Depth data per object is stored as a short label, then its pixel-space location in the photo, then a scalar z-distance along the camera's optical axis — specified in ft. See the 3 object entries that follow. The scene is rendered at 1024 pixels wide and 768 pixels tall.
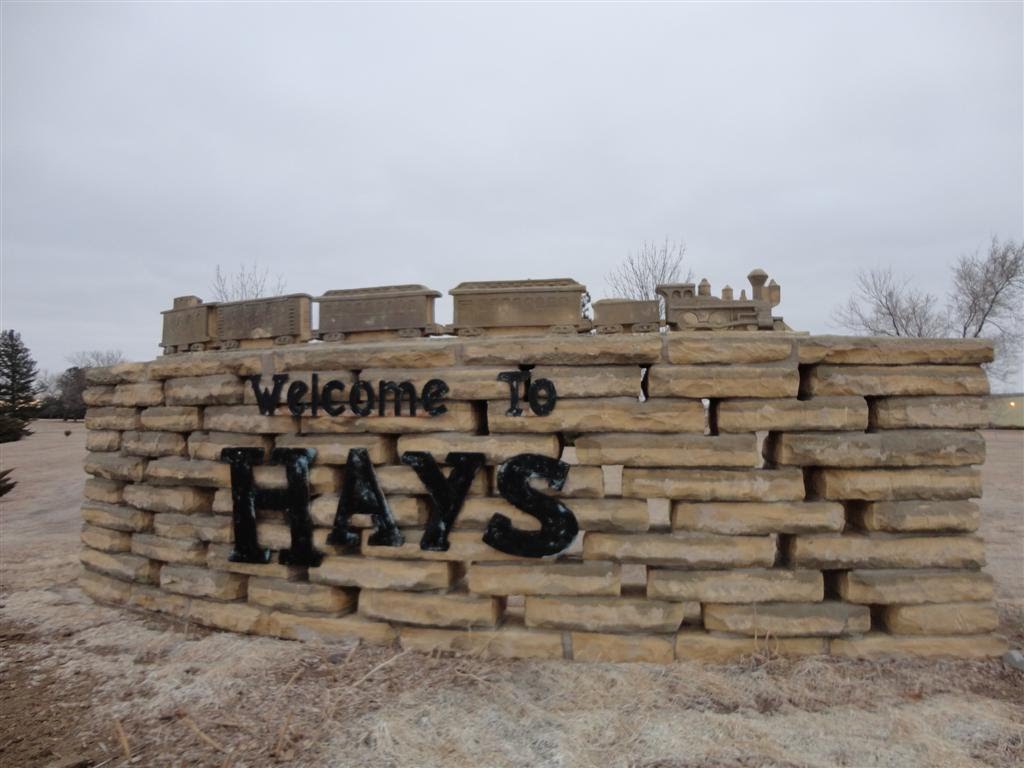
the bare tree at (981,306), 77.66
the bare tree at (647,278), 59.16
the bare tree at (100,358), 206.56
